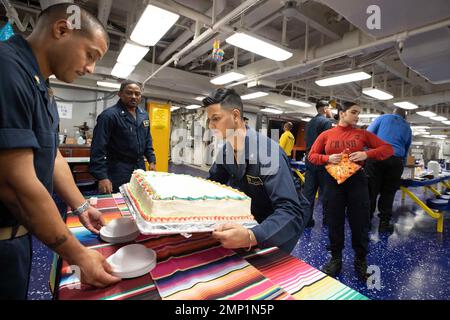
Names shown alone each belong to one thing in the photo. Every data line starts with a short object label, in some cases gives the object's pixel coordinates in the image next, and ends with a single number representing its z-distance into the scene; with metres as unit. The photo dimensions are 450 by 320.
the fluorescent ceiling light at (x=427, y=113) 8.75
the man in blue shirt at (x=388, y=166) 3.56
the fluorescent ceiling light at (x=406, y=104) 7.47
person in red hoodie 2.15
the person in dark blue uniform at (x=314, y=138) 3.27
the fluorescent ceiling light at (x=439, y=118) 9.54
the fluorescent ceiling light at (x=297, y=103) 8.12
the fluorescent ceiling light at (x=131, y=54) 3.84
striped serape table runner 0.66
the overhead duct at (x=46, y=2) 2.66
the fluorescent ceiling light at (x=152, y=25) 2.74
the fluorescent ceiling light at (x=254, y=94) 6.61
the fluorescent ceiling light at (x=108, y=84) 6.21
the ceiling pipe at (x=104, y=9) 3.37
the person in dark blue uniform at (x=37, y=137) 0.59
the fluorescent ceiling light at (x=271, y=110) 10.26
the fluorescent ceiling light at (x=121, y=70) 5.02
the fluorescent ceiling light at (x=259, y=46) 3.36
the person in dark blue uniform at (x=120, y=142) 2.17
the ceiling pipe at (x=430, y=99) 7.36
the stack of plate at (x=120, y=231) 0.97
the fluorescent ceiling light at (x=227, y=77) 5.48
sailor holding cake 0.91
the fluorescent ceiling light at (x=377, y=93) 5.68
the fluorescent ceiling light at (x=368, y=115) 9.29
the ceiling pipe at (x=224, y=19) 2.47
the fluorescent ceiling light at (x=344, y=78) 4.67
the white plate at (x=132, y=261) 0.71
